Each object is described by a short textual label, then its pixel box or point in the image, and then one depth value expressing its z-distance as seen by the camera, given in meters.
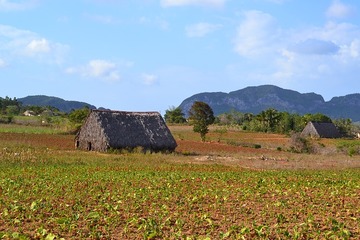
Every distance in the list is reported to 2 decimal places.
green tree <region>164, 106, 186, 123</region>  111.88
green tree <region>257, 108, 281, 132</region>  92.06
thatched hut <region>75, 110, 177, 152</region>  43.22
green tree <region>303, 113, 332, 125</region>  103.10
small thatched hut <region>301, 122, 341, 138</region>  84.94
